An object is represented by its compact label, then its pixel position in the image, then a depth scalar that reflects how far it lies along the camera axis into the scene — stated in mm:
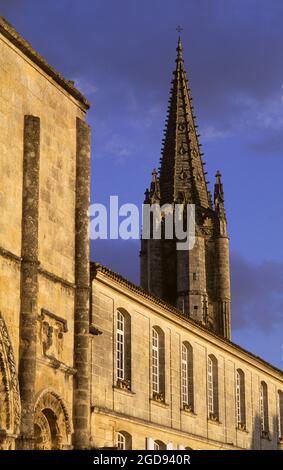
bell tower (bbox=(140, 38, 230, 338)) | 90188
